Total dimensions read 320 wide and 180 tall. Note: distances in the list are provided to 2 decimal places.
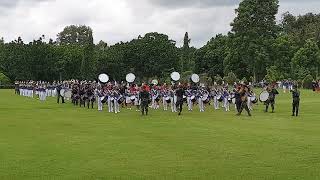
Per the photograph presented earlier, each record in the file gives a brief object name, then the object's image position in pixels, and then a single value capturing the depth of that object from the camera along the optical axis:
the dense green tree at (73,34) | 162.21
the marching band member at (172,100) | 39.83
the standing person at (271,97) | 38.28
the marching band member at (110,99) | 38.84
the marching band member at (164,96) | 41.29
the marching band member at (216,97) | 42.07
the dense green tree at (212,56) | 111.62
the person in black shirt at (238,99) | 35.77
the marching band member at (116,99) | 38.52
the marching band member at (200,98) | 40.28
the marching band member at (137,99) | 40.59
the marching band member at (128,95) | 41.91
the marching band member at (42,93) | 58.42
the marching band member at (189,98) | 41.03
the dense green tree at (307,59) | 90.12
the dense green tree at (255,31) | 92.19
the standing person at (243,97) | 34.51
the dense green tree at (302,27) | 105.62
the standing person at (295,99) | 34.59
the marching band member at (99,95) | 40.19
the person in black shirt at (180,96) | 36.00
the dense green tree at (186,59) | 100.56
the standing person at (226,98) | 41.06
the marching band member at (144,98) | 35.24
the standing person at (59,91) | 51.44
